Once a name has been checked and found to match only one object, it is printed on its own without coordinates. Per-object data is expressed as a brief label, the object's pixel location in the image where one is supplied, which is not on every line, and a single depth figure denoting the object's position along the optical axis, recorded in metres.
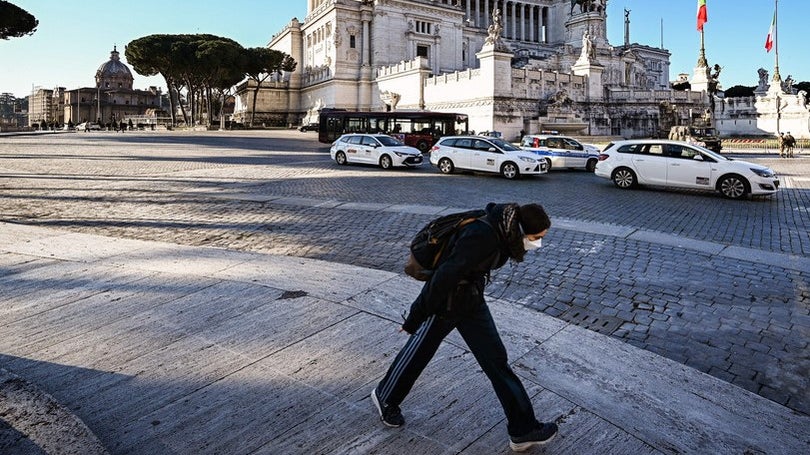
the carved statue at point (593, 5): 74.62
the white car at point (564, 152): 23.11
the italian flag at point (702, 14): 44.34
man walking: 2.87
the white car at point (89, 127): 74.16
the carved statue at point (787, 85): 57.63
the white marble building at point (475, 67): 43.38
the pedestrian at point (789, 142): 29.02
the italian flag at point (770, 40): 51.44
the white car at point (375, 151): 21.94
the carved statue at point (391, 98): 55.38
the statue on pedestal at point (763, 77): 67.38
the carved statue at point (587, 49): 46.88
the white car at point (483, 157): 19.16
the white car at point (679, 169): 14.54
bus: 35.28
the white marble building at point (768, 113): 51.28
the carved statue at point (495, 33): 40.90
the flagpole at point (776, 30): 50.89
